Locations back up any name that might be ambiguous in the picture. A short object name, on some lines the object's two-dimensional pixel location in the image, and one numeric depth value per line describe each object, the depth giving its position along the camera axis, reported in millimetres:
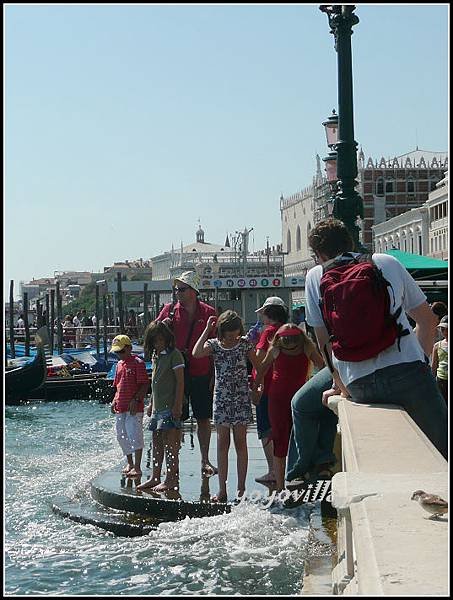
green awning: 14539
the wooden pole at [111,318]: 72625
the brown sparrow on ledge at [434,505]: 2928
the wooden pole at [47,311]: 52344
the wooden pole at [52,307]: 51794
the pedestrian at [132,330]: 47938
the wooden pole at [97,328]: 38200
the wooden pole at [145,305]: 42875
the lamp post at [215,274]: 35962
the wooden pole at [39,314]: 52281
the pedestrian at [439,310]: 10922
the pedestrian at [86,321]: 78950
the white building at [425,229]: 66500
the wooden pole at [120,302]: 41284
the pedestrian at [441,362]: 9664
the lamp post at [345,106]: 9320
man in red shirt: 8148
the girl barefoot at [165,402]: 7836
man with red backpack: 4555
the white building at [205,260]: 66438
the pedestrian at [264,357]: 7441
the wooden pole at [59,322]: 41738
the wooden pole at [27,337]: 39875
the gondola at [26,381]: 27688
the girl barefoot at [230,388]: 7371
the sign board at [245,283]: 38312
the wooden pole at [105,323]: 34759
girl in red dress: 7086
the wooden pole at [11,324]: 42219
